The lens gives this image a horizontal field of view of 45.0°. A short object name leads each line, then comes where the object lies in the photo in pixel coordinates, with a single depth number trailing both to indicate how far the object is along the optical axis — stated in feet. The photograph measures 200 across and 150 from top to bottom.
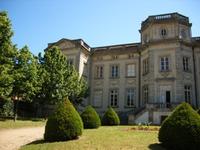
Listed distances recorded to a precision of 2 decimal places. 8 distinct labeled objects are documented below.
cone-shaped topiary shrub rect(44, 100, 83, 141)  40.81
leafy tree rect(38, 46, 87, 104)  85.61
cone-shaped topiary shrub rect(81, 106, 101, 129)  61.31
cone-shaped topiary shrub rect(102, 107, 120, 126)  76.69
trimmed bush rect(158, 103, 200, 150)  34.04
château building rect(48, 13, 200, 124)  90.99
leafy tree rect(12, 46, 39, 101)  75.46
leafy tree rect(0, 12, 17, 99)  67.65
